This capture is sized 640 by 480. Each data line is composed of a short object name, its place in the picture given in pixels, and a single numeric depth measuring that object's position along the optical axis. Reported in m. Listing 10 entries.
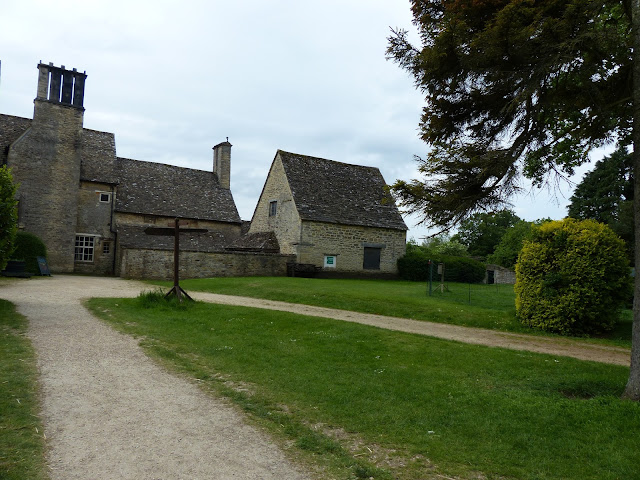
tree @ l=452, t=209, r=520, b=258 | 70.19
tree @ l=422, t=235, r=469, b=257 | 52.59
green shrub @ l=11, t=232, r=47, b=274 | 26.36
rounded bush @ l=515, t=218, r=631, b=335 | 12.62
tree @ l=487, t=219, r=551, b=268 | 56.84
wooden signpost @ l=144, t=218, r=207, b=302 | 13.80
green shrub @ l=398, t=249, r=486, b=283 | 32.01
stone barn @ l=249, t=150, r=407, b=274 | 29.66
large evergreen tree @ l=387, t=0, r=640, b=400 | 7.27
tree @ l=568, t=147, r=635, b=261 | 43.31
